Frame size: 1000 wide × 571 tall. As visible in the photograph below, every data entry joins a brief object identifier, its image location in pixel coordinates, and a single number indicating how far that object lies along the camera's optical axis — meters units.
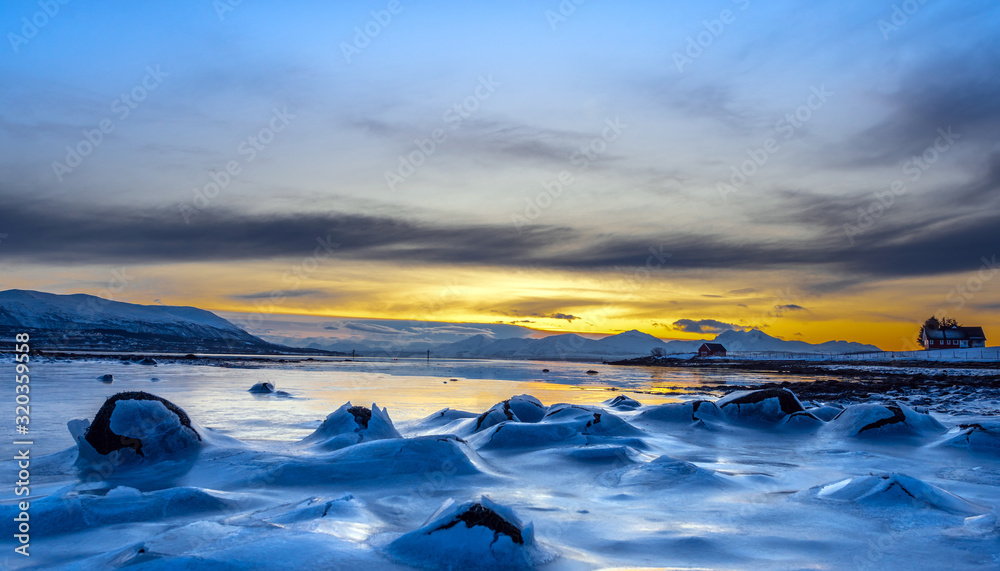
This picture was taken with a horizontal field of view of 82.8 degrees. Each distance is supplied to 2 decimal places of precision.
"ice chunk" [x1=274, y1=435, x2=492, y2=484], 6.00
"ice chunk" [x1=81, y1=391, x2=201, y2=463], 6.80
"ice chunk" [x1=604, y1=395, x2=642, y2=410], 13.36
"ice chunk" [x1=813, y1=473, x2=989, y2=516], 5.04
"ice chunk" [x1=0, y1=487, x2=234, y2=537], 4.33
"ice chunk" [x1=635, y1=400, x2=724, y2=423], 10.99
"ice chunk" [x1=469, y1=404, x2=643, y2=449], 8.38
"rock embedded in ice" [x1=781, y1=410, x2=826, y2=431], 10.48
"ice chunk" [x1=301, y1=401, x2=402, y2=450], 8.09
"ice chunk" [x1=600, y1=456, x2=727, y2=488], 6.01
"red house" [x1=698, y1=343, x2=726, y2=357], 89.68
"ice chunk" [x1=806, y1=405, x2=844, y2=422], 11.35
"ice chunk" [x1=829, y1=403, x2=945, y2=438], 9.41
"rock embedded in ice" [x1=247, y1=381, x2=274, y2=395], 16.71
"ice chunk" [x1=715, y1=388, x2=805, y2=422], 11.03
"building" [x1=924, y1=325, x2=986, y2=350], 82.62
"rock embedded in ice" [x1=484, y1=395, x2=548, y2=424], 10.66
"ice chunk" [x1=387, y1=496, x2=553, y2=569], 3.69
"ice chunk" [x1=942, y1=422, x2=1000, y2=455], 8.18
